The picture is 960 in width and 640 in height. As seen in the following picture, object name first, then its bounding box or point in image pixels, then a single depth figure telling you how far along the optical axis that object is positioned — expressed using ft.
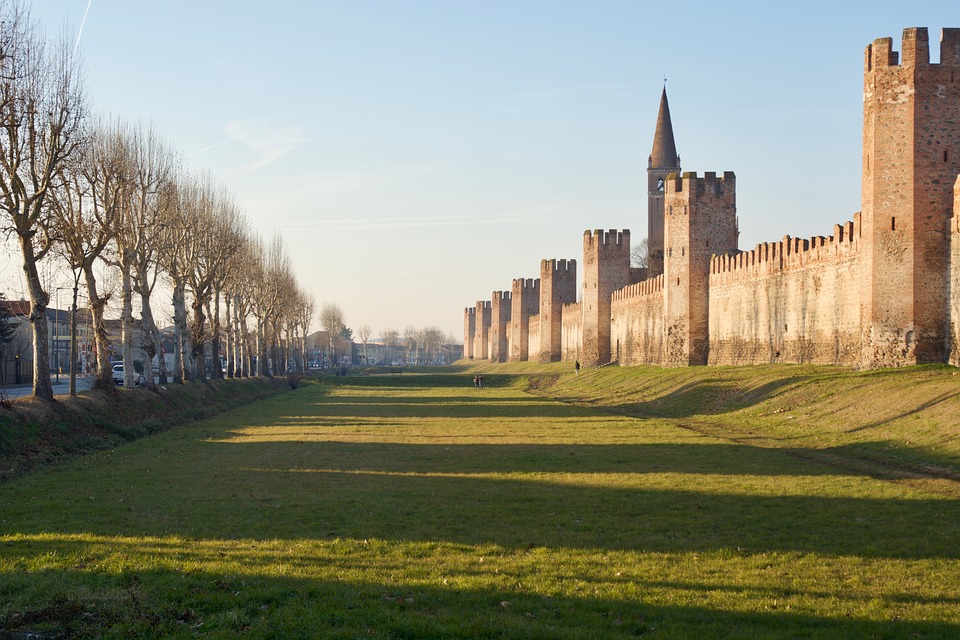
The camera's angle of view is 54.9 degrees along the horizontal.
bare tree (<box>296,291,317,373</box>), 293.45
